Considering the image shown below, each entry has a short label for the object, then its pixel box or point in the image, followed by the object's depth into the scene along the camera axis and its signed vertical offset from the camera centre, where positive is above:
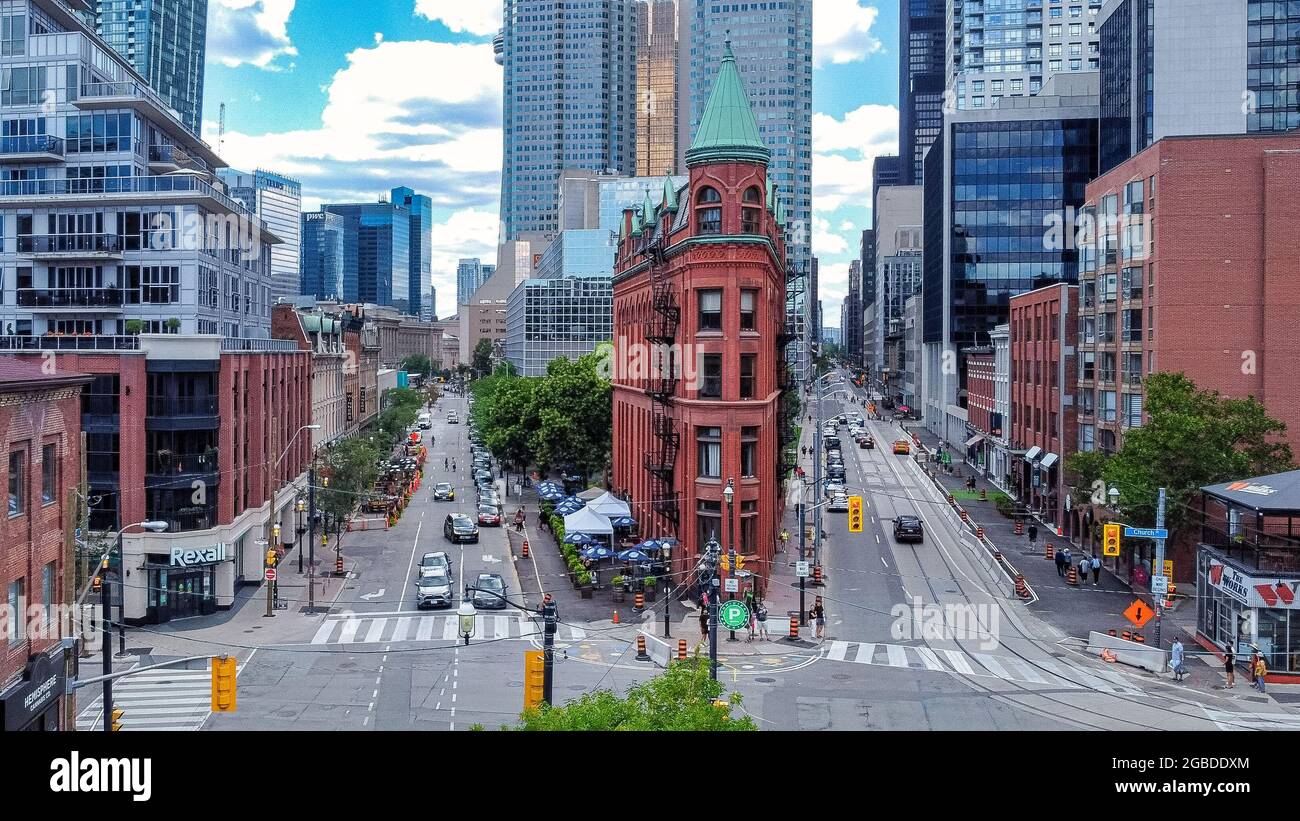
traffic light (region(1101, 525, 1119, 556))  38.03 -5.49
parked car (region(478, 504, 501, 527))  73.07 -8.82
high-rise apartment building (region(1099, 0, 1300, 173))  96.88 +29.50
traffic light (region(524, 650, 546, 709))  22.94 -6.13
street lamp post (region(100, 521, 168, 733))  24.84 -6.24
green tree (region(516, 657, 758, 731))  15.19 -4.76
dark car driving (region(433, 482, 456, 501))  86.50 -8.58
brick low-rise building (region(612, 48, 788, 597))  47.06 +2.18
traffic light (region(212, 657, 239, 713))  21.08 -5.85
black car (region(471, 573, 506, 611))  46.75 -9.17
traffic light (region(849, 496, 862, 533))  42.00 -5.11
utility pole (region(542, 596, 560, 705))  24.77 -6.06
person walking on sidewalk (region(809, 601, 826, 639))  42.06 -9.05
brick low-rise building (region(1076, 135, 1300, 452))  51.94 +6.06
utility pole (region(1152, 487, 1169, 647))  36.41 -5.41
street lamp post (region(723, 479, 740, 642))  39.20 -5.96
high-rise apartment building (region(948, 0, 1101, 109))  160.00 +51.73
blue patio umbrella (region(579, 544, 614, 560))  51.59 -7.98
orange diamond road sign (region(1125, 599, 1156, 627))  35.22 -7.46
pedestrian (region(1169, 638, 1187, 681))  35.47 -9.07
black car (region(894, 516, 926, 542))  63.66 -8.48
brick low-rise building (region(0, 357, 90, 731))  24.23 -3.50
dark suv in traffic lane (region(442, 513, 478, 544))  65.06 -8.67
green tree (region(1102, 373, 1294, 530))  44.84 -2.77
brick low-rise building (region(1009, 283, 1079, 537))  69.62 -0.41
